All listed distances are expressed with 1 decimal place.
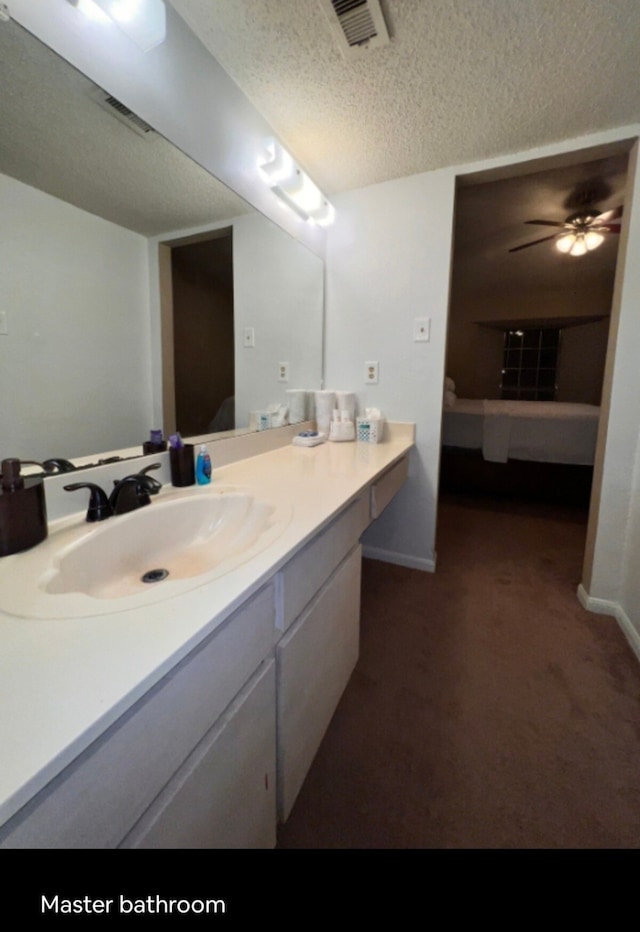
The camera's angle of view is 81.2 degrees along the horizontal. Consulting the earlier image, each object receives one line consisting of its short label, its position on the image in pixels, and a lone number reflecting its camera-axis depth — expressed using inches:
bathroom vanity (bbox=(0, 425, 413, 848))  13.6
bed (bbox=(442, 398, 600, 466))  117.8
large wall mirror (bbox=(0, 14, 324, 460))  30.5
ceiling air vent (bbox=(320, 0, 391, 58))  40.0
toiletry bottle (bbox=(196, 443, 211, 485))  45.1
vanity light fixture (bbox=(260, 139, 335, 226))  59.4
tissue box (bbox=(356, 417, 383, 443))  73.7
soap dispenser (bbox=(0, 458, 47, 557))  26.1
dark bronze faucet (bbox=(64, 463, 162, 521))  32.9
